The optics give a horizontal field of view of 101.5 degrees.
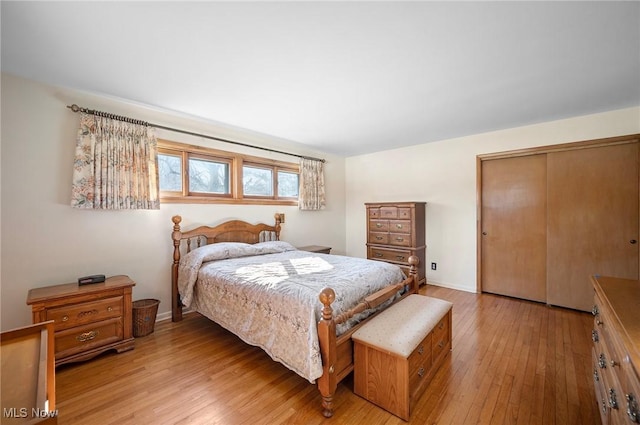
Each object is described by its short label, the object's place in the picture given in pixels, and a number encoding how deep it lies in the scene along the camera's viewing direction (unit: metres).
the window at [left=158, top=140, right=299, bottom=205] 3.14
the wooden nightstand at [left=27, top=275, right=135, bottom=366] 2.05
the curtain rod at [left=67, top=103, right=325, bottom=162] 2.43
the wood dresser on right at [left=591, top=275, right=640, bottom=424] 0.92
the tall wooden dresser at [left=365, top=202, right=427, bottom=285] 4.13
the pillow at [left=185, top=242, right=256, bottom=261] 2.90
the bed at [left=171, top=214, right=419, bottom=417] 1.68
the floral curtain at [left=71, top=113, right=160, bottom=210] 2.44
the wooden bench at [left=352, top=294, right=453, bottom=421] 1.61
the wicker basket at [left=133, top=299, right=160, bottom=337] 2.60
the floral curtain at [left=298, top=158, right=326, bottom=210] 4.54
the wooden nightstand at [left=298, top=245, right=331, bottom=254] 4.30
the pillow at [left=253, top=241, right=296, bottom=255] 3.35
